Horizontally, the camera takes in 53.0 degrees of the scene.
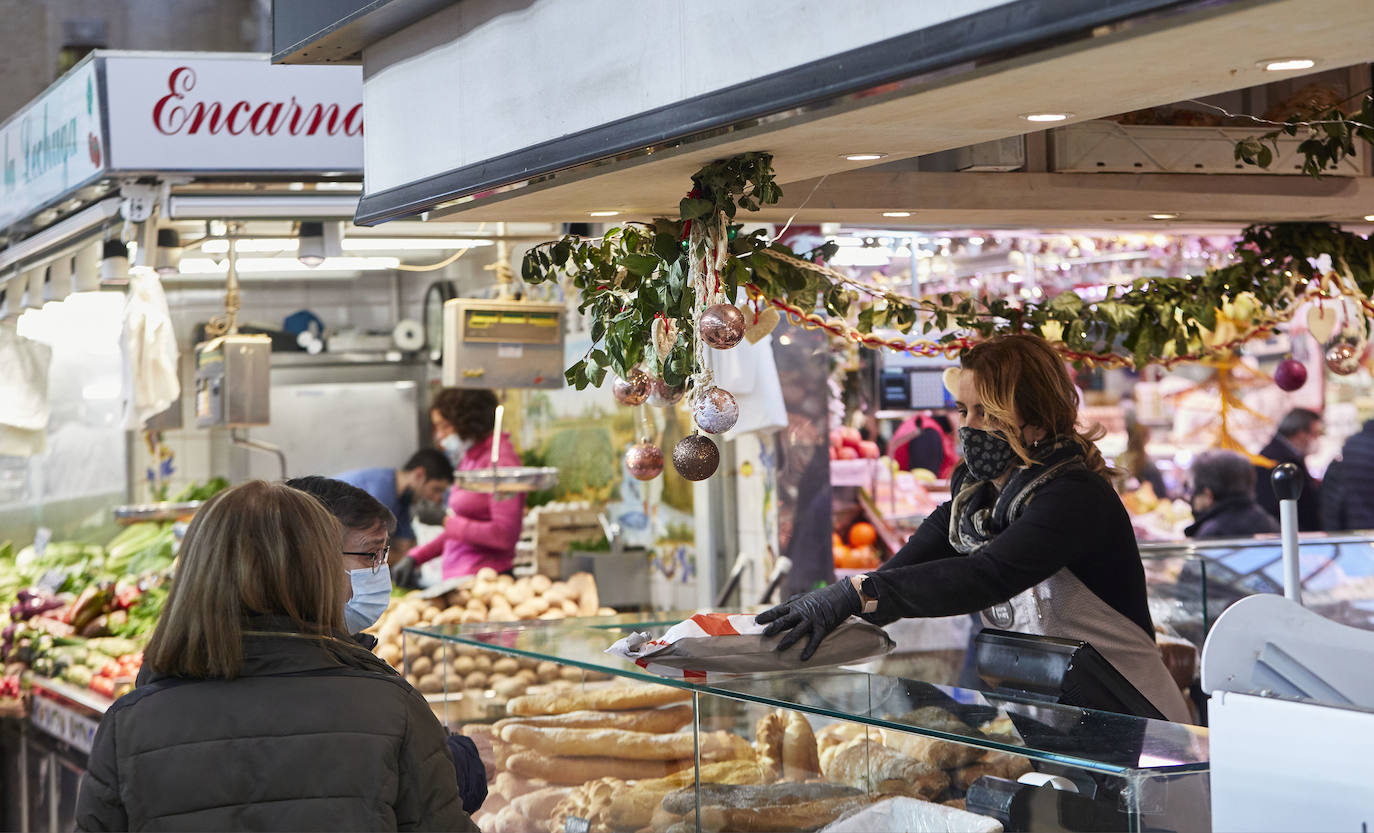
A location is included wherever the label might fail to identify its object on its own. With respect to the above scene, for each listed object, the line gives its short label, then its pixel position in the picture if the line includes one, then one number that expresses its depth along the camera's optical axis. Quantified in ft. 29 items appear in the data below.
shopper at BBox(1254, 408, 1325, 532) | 26.32
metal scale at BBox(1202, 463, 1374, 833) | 5.69
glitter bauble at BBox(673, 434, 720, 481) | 9.49
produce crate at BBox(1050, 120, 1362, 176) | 12.53
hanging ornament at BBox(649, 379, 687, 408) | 10.23
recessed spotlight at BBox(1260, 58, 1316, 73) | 6.22
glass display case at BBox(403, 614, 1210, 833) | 6.83
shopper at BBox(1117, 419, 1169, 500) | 30.22
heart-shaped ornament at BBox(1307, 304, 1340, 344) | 16.20
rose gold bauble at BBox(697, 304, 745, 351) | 8.48
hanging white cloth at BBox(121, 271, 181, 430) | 18.81
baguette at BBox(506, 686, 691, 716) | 9.55
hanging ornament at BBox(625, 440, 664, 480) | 10.50
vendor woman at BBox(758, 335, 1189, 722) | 9.64
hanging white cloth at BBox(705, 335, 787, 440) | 19.71
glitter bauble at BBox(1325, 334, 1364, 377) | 16.17
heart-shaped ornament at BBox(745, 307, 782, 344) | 11.88
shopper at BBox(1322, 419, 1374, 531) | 24.31
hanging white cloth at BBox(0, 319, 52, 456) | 26.37
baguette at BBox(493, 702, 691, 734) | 9.28
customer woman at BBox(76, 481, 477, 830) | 6.96
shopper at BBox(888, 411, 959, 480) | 25.41
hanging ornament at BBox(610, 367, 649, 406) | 10.07
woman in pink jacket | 22.59
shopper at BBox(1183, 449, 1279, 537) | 20.42
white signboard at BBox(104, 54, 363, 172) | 17.81
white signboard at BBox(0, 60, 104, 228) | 18.25
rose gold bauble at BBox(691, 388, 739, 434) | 8.85
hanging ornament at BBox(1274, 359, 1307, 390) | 18.62
